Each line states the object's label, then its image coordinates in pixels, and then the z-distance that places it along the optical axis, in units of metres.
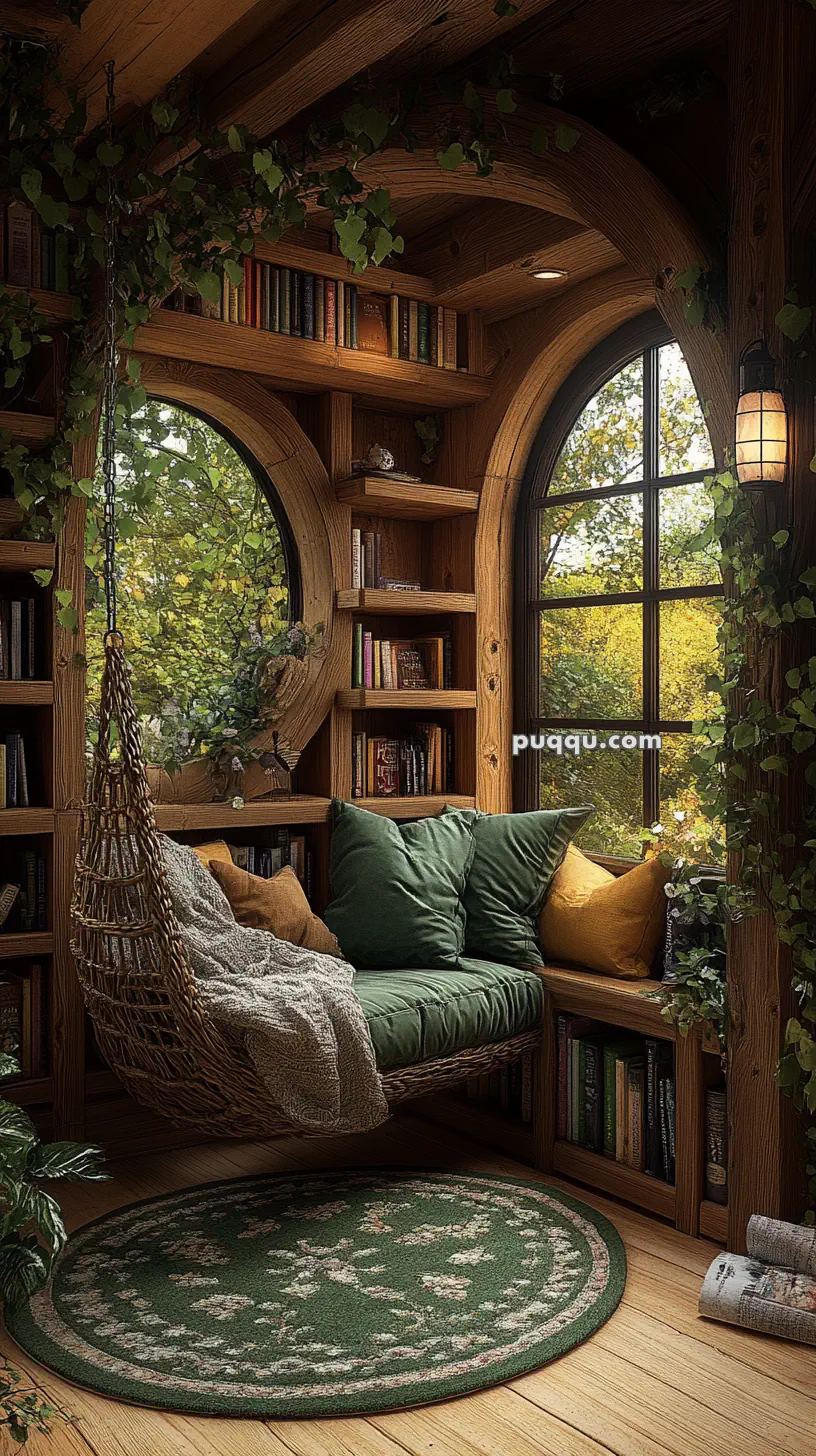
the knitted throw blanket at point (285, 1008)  2.93
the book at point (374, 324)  4.04
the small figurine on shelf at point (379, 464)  4.14
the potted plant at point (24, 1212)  1.93
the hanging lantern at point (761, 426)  2.66
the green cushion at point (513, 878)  3.75
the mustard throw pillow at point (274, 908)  3.49
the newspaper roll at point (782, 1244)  2.65
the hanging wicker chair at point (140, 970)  2.83
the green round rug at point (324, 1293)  2.39
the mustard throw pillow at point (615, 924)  3.49
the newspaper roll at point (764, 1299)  2.56
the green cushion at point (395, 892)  3.67
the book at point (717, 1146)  3.08
